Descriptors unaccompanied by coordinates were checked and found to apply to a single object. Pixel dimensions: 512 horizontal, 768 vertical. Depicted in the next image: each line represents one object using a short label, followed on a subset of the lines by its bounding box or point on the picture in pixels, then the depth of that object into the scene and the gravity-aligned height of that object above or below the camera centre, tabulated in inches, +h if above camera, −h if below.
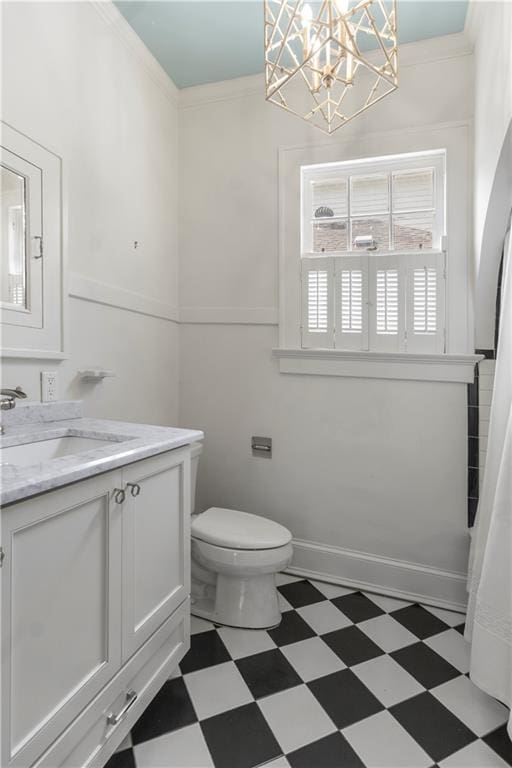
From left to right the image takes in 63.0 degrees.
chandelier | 41.7 +38.3
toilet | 68.2 -31.9
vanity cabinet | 31.8 -22.0
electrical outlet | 59.8 -1.7
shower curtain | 49.7 -24.6
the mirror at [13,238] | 53.9 +18.1
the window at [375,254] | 80.7 +24.6
